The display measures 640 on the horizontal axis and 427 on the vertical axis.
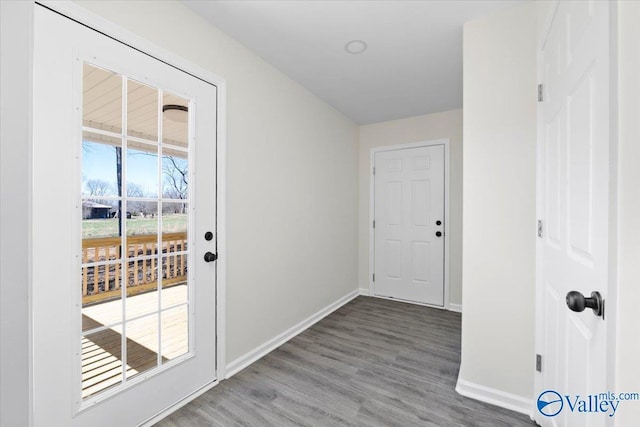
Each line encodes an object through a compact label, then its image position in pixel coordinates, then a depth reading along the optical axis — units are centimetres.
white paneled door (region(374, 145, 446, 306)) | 356
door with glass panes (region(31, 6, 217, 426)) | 121
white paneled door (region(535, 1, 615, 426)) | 78
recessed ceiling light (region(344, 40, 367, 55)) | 212
